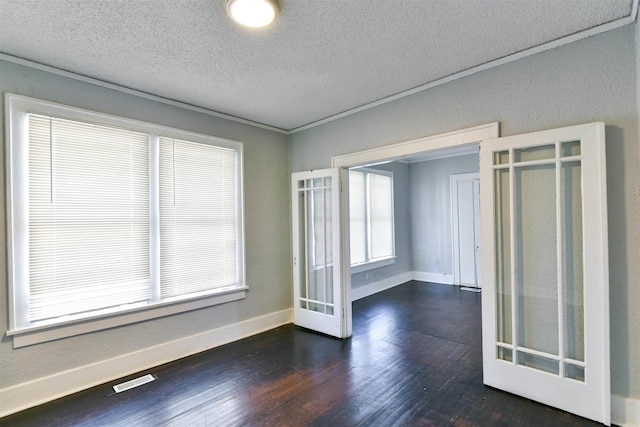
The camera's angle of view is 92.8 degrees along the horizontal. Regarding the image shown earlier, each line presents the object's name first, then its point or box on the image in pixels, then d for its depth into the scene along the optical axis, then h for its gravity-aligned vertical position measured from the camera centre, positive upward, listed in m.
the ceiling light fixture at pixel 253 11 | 1.74 +1.21
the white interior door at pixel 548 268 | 2.02 -0.43
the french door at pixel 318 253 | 3.66 -0.50
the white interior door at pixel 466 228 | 6.07 -0.33
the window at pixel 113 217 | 2.40 +0.01
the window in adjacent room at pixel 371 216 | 5.59 -0.06
